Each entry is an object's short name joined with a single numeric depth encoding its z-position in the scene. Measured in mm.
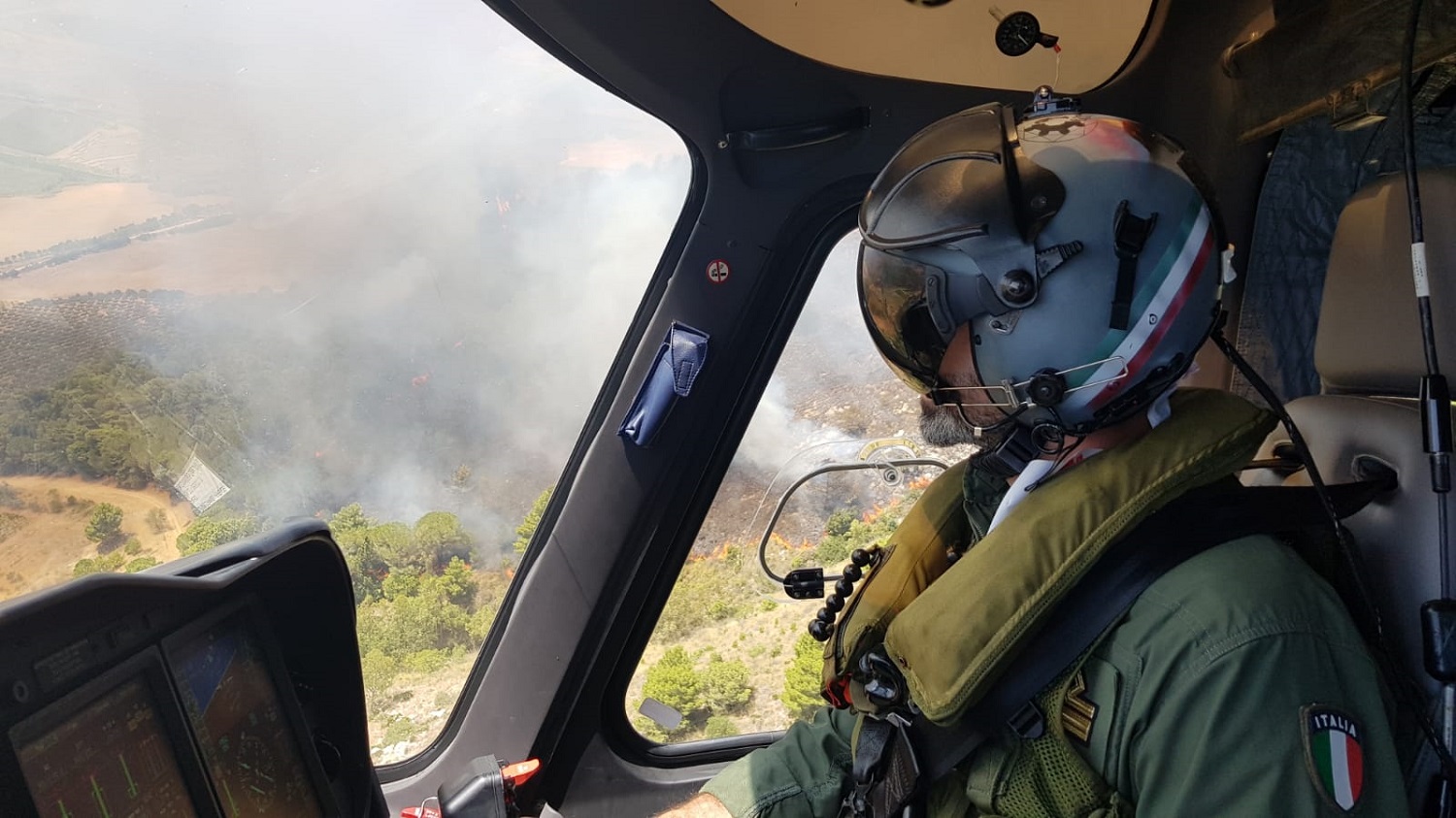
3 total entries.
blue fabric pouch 2352
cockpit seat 1240
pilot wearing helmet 1013
